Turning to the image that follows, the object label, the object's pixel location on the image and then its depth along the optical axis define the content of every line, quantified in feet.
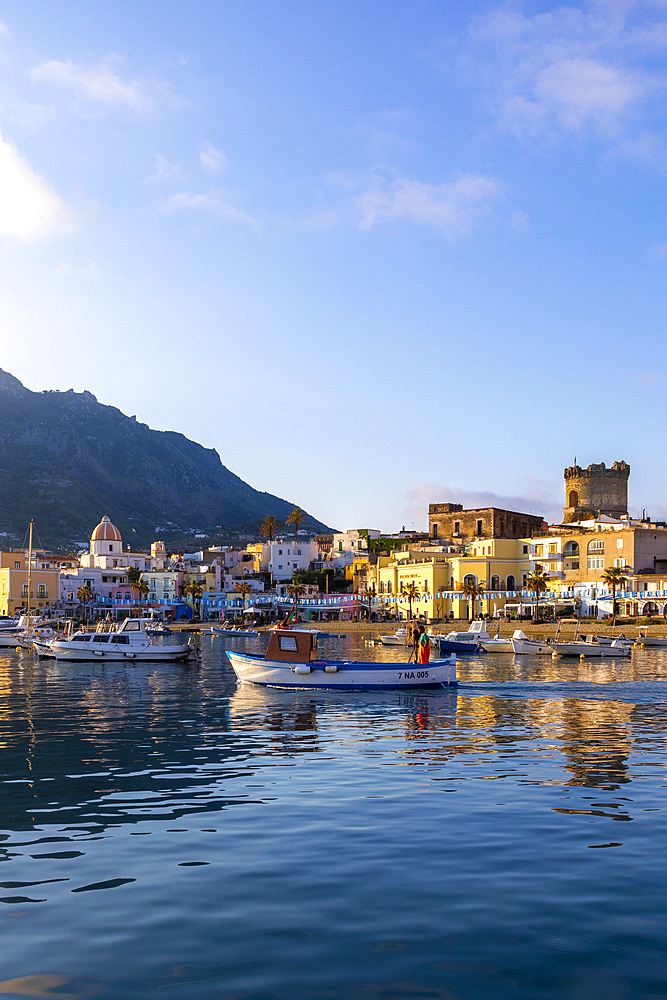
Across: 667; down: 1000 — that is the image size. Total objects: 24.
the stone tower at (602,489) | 485.56
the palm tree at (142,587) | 426.10
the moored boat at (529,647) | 226.99
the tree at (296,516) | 583.17
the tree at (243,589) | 473.67
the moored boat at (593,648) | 209.48
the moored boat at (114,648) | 198.49
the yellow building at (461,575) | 370.94
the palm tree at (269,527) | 589.73
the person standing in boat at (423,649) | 135.33
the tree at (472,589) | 363.76
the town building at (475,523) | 430.20
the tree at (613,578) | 306.35
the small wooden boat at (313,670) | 128.26
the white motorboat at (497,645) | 241.14
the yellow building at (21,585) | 437.17
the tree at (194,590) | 474.49
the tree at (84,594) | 446.60
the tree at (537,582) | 336.90
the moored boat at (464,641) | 240.12
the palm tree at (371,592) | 429.01
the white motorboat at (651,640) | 245.24
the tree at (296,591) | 439.63
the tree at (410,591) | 386.87
